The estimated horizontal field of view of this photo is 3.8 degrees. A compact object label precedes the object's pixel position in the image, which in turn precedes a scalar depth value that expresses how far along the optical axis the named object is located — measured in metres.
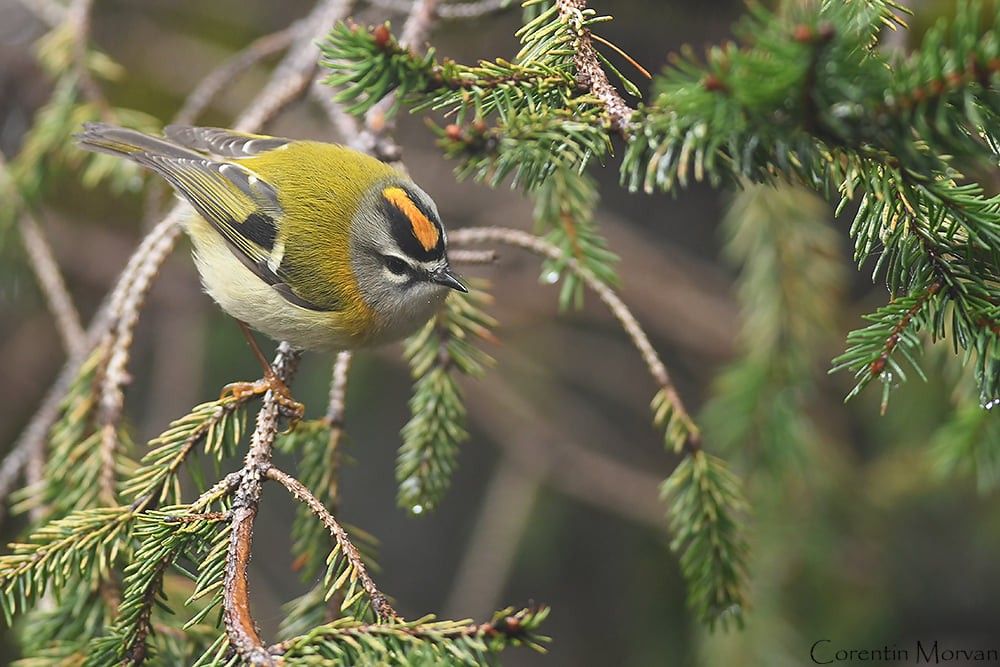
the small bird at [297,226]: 3.06
